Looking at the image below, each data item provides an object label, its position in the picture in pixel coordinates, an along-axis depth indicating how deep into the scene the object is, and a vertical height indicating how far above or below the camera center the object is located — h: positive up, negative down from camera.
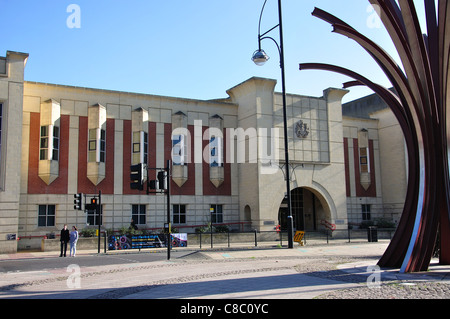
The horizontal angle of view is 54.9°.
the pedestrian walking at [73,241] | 22.19 -1.98
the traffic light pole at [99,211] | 23.62 -0.48
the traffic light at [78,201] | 23.73 +0.05
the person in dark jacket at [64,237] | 22.12 -1.78
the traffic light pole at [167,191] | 17.88 +0.43
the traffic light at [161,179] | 17.86 +0.92
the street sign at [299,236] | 25.02 -2.13
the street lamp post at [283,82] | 22.91 +6.31
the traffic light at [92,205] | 23.67 -0.15
